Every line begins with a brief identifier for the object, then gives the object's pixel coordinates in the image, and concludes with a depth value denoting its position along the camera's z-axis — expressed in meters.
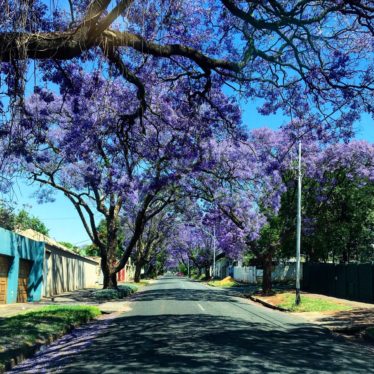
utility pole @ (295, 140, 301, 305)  23.61
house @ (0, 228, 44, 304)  24.03
